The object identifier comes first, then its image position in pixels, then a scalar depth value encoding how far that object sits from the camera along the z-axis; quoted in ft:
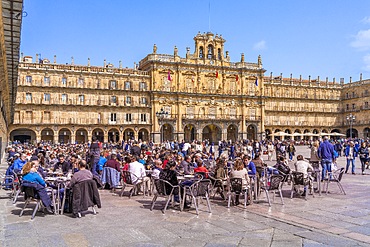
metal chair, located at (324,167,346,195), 31.82
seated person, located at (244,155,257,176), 29.86
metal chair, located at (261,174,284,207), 28.04
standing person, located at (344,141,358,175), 50.67
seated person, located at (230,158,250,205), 26.91
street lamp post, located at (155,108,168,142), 101.74
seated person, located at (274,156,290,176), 31.76
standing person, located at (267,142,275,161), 73.35
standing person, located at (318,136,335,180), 37.86
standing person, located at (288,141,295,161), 74.04
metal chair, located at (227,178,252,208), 26.53
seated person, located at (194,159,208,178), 30.22
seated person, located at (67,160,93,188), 23.32
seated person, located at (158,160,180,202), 25.54
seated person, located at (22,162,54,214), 23.16
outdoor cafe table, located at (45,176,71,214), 24.34
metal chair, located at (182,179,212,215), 24.90
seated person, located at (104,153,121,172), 36.35
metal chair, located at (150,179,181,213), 25.63
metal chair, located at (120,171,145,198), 31.51
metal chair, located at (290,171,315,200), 29.84
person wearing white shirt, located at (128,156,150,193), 31.57
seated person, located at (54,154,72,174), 37.17
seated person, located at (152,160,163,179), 31.81
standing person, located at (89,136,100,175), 41.06
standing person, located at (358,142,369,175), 50.35
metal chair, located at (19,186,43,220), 23.14
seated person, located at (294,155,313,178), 30.22
